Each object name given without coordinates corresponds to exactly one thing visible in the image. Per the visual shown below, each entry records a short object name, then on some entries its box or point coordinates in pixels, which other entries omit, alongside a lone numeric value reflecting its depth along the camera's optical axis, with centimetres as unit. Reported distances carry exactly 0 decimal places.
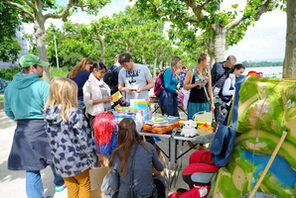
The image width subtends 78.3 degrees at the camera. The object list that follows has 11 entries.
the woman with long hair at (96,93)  302
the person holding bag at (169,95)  398
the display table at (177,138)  203
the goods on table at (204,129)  238
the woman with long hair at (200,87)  344
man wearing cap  217
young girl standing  194
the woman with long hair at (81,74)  363
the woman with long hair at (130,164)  182
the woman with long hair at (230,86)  381
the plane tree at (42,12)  745
